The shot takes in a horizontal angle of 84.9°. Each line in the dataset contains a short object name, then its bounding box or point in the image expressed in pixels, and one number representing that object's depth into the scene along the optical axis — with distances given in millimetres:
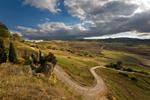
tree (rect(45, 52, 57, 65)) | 21908
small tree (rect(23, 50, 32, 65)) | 18616
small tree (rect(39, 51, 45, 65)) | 21669
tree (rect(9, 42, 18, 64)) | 17352
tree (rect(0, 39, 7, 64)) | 15902
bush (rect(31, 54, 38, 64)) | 21978
